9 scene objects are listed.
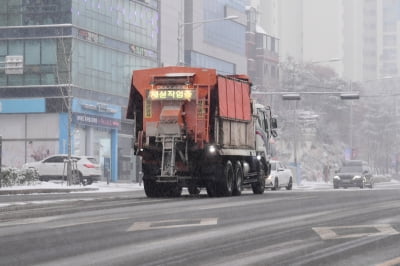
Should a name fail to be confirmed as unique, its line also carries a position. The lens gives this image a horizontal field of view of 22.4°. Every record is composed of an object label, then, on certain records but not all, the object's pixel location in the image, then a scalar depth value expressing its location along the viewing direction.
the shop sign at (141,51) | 75.00
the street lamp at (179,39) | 54.75
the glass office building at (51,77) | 65.69
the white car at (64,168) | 52.66
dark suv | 56.88
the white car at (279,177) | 46.09
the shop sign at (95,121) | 66.12
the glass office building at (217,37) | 95.75
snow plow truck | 26.95
